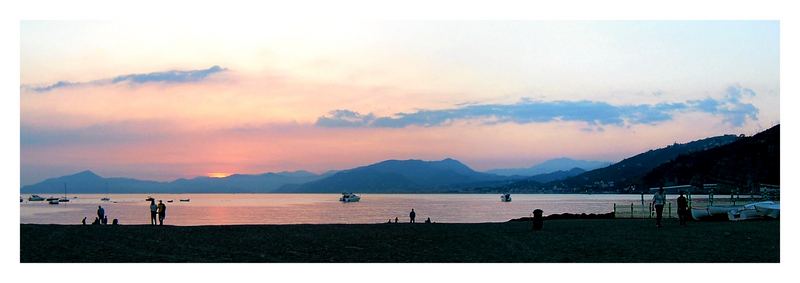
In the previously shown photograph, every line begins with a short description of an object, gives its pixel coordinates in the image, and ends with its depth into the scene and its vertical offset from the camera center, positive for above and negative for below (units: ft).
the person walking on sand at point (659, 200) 92.03 -5.05
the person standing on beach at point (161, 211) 105.39 -6.94
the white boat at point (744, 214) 104.22 -7.67
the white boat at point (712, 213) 107.04 -7.68
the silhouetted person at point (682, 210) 96.72 -6.57
